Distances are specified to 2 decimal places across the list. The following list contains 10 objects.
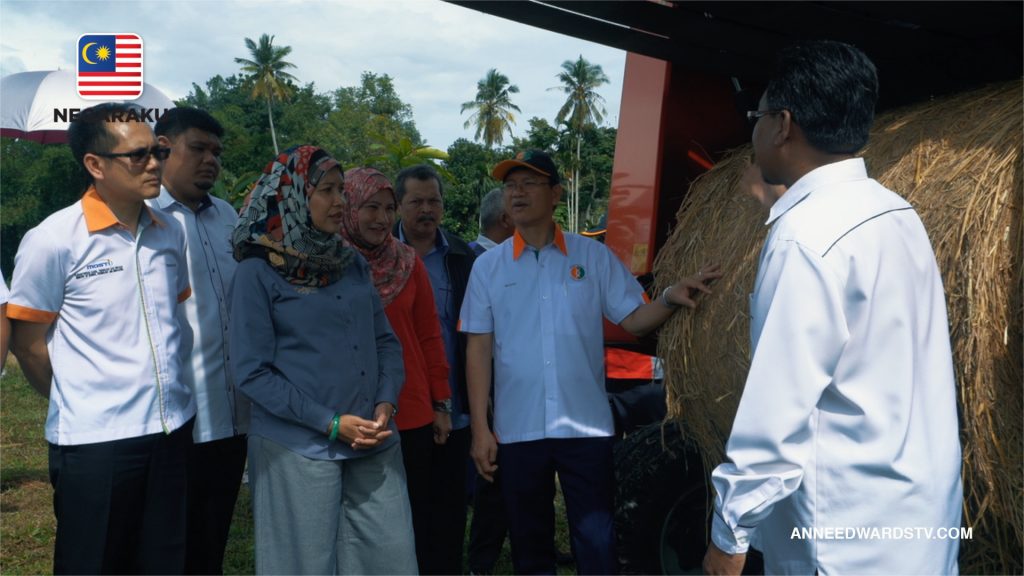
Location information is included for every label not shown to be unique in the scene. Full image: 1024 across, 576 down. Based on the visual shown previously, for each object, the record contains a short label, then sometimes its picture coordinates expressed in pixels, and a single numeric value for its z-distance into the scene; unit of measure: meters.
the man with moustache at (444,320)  4.63
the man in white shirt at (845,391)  2.11
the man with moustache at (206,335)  3.94
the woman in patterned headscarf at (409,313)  4.20
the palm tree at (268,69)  68.31
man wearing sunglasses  3.26
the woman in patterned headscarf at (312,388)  3.37
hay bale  2.60
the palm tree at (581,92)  67.06
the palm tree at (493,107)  70.75
